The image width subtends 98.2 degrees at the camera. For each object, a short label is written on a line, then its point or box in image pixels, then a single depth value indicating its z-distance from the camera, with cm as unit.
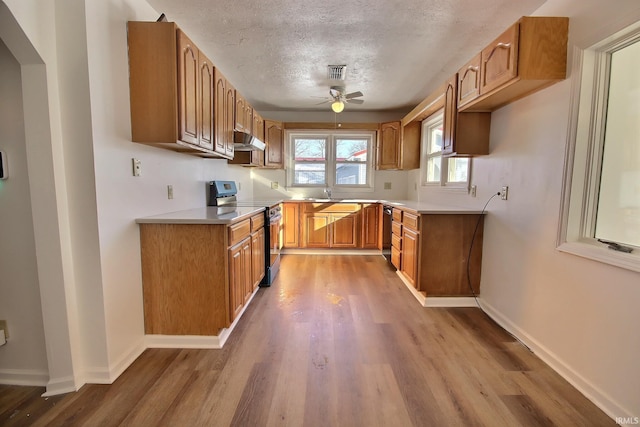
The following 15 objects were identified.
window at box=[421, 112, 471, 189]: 310
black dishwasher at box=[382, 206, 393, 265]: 405
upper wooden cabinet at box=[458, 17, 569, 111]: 165
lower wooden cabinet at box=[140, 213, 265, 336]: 186
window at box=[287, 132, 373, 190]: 489
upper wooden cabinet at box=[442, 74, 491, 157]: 246
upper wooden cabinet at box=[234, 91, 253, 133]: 297
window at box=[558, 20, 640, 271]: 142
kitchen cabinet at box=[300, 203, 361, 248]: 432
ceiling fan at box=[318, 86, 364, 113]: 338
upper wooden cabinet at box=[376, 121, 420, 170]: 427
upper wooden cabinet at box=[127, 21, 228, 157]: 169
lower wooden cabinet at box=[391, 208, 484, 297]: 259
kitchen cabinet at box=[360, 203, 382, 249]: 432
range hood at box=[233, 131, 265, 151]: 281
